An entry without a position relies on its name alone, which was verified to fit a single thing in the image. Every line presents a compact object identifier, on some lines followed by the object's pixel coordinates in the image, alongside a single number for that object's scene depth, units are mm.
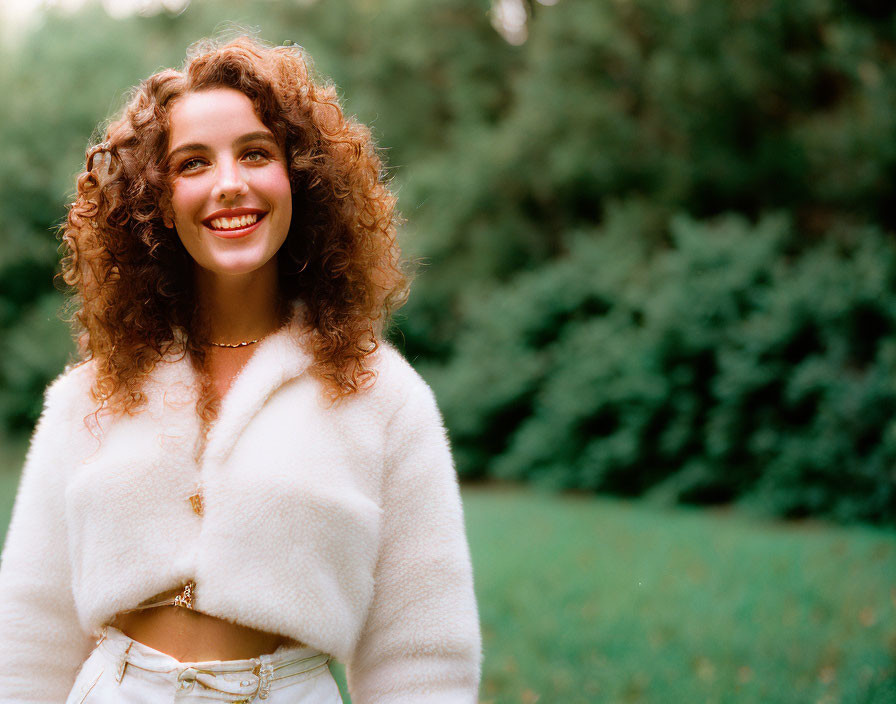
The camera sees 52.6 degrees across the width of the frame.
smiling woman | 1792
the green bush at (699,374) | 9500
